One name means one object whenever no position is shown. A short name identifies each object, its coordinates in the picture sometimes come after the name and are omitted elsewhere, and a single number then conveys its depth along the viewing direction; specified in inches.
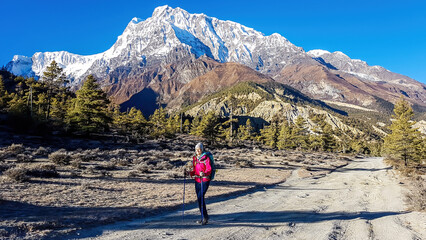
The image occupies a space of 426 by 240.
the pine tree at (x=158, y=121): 2676.4
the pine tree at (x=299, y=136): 2691.9
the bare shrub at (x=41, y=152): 688.4
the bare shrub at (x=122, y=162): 658.3
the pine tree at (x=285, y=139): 2612.5
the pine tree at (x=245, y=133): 3232.3
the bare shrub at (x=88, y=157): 672.6
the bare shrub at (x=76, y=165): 538.6
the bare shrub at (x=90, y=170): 503.5
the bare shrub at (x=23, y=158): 563.2
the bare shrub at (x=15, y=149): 656.0
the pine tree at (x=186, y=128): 3624.5
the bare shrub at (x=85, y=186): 370.4
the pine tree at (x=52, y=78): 1805.2
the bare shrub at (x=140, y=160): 720.8
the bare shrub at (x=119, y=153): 861.8
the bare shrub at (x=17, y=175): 364.1
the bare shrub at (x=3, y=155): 566.7
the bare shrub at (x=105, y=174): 485.6
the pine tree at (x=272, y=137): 2839.6
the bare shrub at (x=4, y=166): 426.3
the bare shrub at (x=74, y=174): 452.7
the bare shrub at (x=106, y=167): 571.2
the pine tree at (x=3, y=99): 2105.1
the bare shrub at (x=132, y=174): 510.5
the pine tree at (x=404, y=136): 1421.0
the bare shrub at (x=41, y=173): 410.9
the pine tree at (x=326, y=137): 2765.0
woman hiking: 249.1
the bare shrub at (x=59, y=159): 568.7
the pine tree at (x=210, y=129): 1857.3
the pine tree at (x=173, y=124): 2961.1
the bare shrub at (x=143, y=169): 570.6
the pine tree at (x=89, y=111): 1314.0
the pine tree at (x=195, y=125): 3223.4
